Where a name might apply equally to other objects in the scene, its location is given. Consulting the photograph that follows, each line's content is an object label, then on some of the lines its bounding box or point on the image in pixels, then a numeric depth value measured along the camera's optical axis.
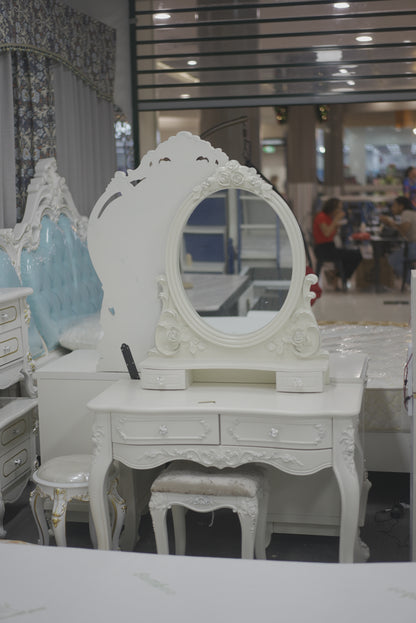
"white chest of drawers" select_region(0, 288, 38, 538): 3.46
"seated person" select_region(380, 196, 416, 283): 9.34
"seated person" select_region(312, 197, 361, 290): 9.77
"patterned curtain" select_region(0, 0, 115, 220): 4.32
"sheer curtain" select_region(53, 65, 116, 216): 5.04
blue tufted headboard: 4.18
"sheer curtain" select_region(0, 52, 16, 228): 4.30
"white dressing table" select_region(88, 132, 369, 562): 2.58
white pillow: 4.23
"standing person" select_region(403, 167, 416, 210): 10.93
